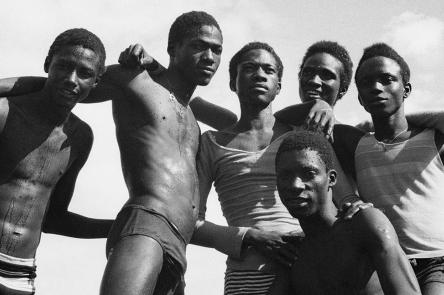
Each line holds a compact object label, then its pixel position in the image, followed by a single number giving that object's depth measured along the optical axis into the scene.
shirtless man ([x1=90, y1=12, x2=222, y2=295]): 4.64
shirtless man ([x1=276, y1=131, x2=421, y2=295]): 4.38
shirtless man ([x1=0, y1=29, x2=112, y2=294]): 5.25
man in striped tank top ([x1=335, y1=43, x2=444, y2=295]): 5.30
